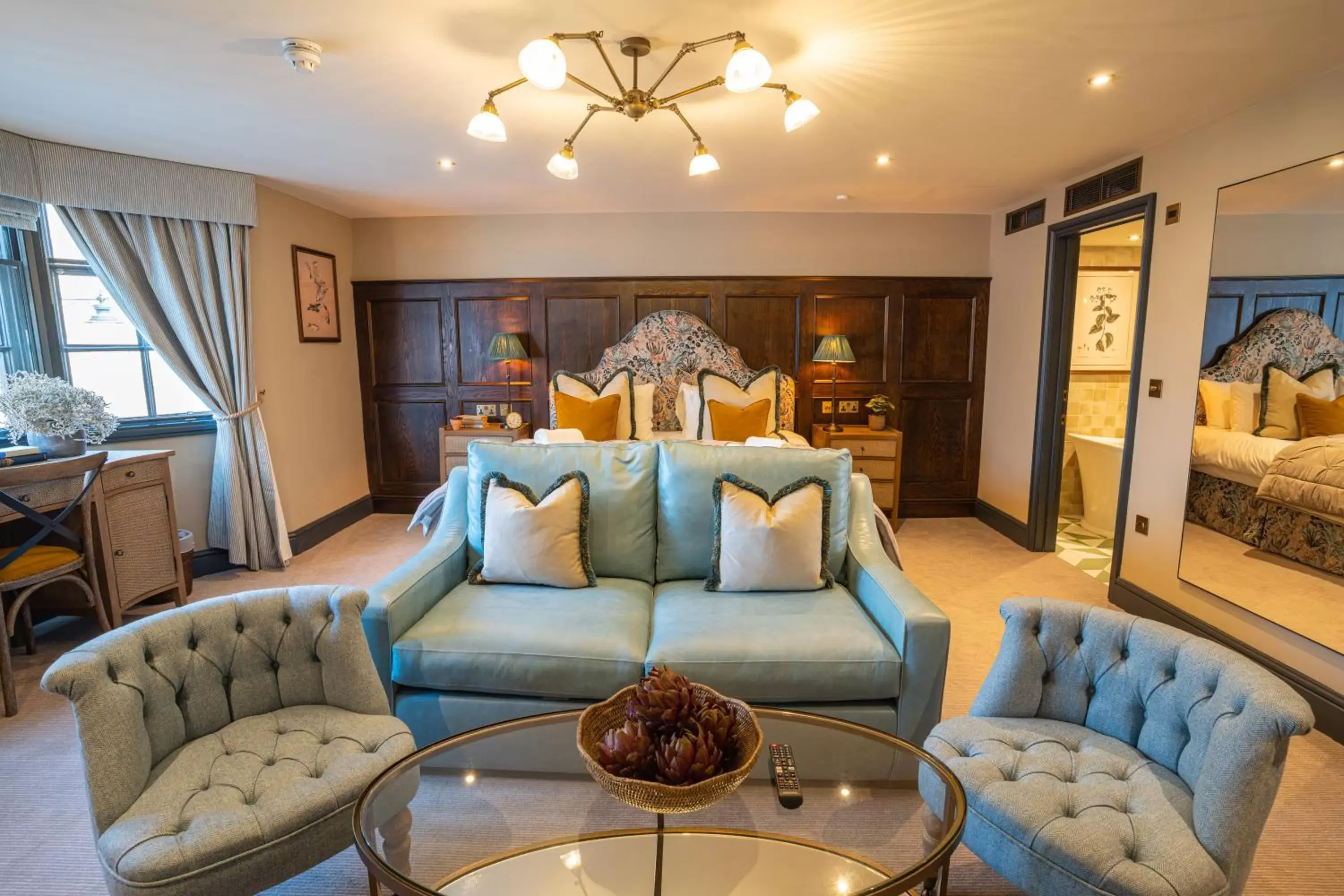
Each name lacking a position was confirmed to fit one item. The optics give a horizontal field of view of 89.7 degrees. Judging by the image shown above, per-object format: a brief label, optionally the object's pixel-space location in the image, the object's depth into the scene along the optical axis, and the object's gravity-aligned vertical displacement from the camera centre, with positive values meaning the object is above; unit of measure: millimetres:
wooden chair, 2594 -821
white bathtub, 4902 -945
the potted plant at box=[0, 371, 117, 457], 2891 -241
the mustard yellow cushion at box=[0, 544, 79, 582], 2680 -832
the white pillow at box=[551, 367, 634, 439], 4938 -259
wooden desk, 3043 -809
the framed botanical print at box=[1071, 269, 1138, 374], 5340 +242
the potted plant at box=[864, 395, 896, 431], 5094 -444
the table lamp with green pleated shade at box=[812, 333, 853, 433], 4891 +12
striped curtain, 3625 +168
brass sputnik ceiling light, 1947 +833
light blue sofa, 2053 -891
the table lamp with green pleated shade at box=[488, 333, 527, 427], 5012 +45
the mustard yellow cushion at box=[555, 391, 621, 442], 4770 -434
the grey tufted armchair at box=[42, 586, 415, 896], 1361 -924
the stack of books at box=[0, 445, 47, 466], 3012 -434
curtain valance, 3148 +892
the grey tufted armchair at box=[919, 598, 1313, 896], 1336 -949
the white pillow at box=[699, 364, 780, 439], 4844 -282
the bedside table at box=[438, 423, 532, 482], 5000 -627
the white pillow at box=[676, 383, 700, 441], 4891 -407
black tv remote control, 1474 -946
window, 3365 +108
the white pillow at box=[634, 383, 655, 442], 4969 -424
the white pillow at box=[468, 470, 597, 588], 2459 -666
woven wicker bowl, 1268 -808
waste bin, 3668 -1034
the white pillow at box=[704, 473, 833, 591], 2424 -666
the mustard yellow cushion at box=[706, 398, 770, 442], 4664 -468
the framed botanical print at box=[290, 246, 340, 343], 4629 +421
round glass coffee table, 1307 -978
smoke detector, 2193 +994
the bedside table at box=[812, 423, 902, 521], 4945 -762
